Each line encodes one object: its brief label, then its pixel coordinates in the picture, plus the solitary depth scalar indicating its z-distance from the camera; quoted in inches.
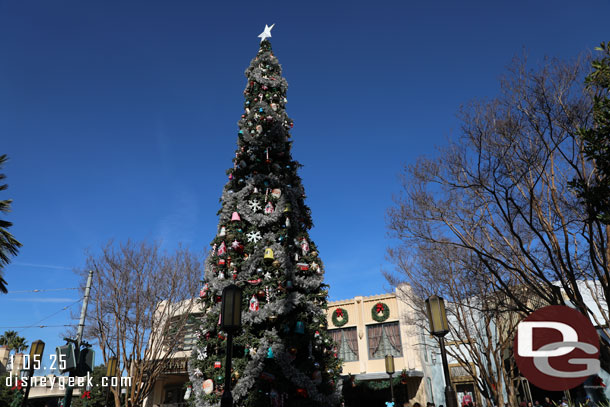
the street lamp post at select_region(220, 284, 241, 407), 225.9
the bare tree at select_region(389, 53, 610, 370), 335.3
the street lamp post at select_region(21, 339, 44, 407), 319.0
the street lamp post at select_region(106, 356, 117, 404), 432.8
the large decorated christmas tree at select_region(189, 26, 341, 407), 318.0
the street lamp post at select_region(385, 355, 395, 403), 515.8
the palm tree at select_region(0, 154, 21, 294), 545.6
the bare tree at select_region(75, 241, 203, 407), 560.4
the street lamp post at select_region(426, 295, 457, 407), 264.4
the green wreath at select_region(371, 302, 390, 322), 963.3
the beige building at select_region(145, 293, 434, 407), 896.9
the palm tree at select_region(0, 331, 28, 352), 1531.0
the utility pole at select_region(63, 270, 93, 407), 396.9
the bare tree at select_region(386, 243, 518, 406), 577.6
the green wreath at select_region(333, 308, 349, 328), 1010.7
